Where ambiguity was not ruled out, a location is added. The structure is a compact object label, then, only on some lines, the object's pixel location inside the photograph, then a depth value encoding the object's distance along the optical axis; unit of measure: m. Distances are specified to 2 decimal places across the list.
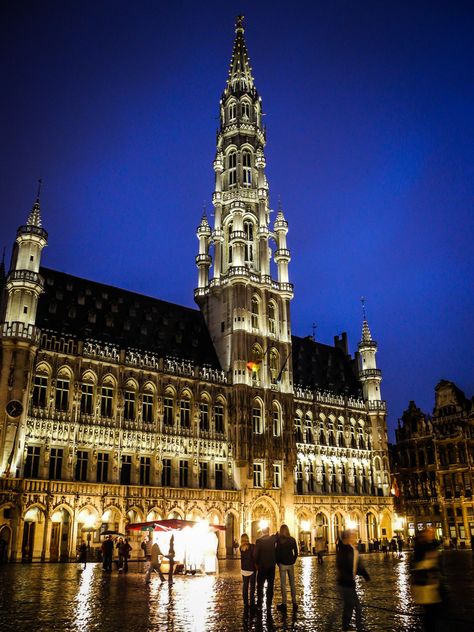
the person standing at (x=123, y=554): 29.39
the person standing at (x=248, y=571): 14.24
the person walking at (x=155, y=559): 24.36
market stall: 28.73
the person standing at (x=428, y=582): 8.62
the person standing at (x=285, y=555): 14.32
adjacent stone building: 67.44
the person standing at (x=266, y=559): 14.20
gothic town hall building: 42.34
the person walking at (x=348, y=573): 10.60
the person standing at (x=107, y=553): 28.64
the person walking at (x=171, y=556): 22.94
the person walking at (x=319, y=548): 35.46
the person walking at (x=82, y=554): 34.06
